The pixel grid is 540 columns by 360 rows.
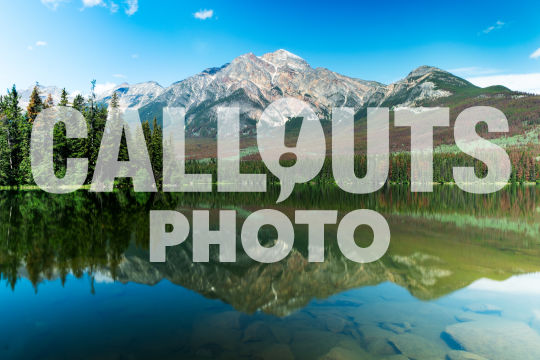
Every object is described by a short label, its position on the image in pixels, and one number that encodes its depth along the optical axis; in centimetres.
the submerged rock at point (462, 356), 891
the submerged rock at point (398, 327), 1059
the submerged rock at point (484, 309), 1226
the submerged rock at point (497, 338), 926
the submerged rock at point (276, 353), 861
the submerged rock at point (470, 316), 1158
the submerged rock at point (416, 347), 904
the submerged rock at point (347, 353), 881
